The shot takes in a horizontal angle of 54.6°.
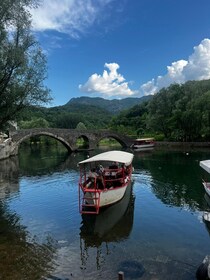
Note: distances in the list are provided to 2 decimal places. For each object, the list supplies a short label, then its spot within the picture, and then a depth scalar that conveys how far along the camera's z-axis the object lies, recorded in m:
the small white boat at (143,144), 53.13
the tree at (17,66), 12.77
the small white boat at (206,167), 16.77
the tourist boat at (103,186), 13.62
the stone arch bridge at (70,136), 44.56
